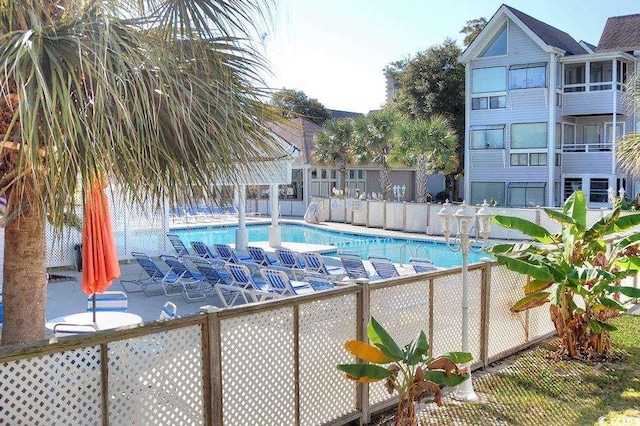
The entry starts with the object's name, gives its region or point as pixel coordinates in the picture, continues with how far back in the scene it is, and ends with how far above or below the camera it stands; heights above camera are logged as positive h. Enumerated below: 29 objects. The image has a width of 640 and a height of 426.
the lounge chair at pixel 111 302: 8.95 -1.76
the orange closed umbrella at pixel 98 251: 5.88 -0.69
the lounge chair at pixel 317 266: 14.54 -2.02
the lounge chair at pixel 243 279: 12.09 -1.99
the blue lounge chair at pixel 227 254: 16.03 -1.94
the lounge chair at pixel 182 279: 13.04 -2.12
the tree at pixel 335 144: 37.53 +2.21
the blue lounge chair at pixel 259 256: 15.77 -1.96
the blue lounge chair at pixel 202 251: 16.58 -1.91
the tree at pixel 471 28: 44.78 +11.11
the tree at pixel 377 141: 34.84 +2.26
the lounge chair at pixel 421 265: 12.87 -1.84
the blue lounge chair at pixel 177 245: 17.14 -1.82
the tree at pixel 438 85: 40.06 +6.17
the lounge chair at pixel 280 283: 11.42 -1.91
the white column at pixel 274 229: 21.78 -1.75
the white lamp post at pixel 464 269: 6.96 -1.04
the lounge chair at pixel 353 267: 13.69 -1.94
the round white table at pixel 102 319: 7.55 -1.75
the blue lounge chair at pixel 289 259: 15.16 -1.93
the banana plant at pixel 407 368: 5.56 -1.72
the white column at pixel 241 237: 20.30 -1.86
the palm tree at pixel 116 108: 3.68 +0.48
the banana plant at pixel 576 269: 8.32 -1.23
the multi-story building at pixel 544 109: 31.89 +3.72
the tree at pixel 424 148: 32.38 +1.70
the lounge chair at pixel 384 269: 13.05 -1.89
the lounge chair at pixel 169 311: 7.97 -1.72
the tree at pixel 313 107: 58.48 +6.98
